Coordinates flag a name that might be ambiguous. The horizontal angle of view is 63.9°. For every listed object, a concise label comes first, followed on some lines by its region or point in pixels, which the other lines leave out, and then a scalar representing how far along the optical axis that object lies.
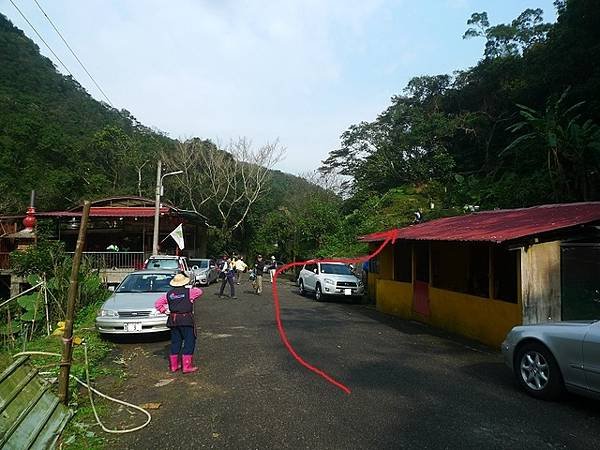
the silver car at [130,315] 8.94
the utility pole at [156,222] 21.23
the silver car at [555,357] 5.09
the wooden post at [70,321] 4.57
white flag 21.48
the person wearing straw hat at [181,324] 6.97
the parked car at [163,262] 16.44
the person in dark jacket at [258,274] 19.16
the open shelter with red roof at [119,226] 22.33
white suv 17.17
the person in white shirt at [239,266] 18.38
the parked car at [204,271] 24.02
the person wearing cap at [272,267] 21.53
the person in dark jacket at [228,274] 17.59
